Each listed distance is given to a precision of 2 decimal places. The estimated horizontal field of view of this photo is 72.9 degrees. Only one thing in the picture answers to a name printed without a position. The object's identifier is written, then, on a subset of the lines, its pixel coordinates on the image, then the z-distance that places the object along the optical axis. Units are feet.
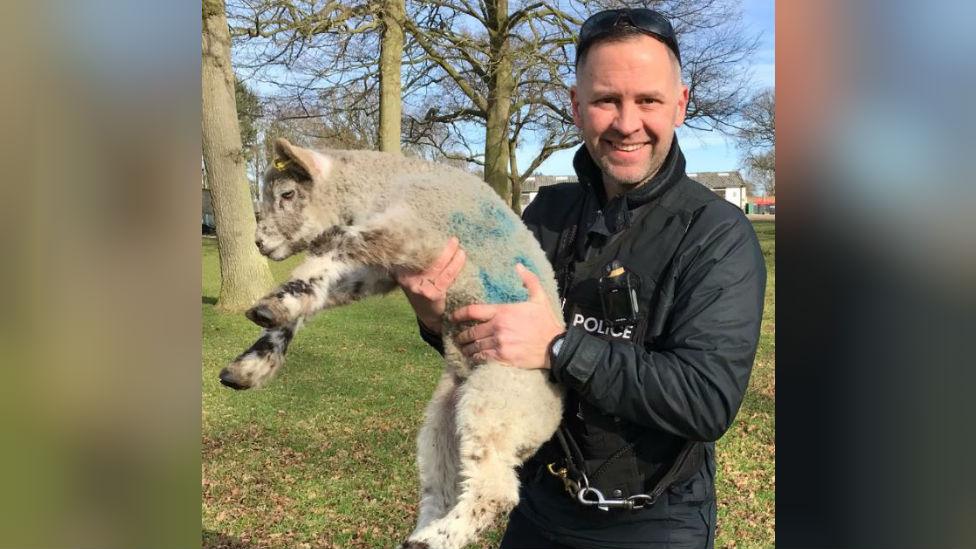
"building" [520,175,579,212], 89.63
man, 7.34
